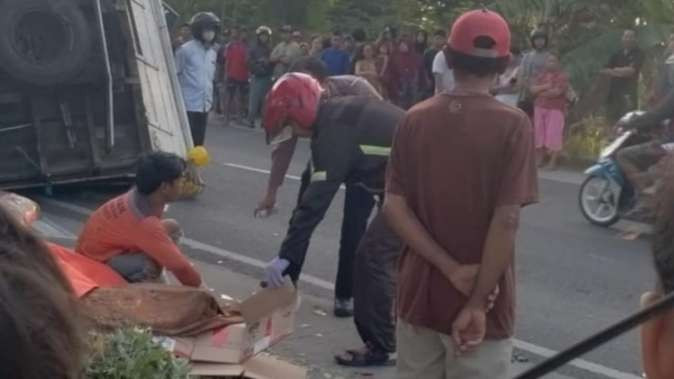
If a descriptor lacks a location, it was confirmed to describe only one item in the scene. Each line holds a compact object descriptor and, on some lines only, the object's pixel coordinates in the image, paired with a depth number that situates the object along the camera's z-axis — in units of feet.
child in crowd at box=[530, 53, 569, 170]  56.13
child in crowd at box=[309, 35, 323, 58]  75.31
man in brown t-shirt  14.51
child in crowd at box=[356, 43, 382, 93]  70.59
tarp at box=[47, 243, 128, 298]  18.98
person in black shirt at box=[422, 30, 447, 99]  69.26
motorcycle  40.47
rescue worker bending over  22.43
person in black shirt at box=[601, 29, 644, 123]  56.90
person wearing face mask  47.11
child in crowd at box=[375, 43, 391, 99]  71.00
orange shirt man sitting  21.06
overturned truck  37.96
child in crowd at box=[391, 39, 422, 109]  70.59
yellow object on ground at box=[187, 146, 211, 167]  34.94
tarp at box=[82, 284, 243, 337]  17.66
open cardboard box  17.85
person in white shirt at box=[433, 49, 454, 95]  61.41
